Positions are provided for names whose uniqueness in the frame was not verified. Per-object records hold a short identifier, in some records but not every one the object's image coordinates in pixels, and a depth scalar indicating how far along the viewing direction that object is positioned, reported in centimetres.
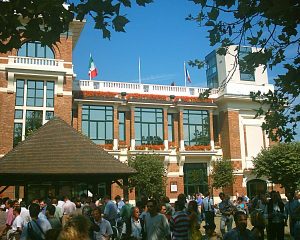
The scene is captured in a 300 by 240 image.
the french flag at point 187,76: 4110
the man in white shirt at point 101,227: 802
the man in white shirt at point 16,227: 958
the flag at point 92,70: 3606
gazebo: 1391
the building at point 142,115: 3105
